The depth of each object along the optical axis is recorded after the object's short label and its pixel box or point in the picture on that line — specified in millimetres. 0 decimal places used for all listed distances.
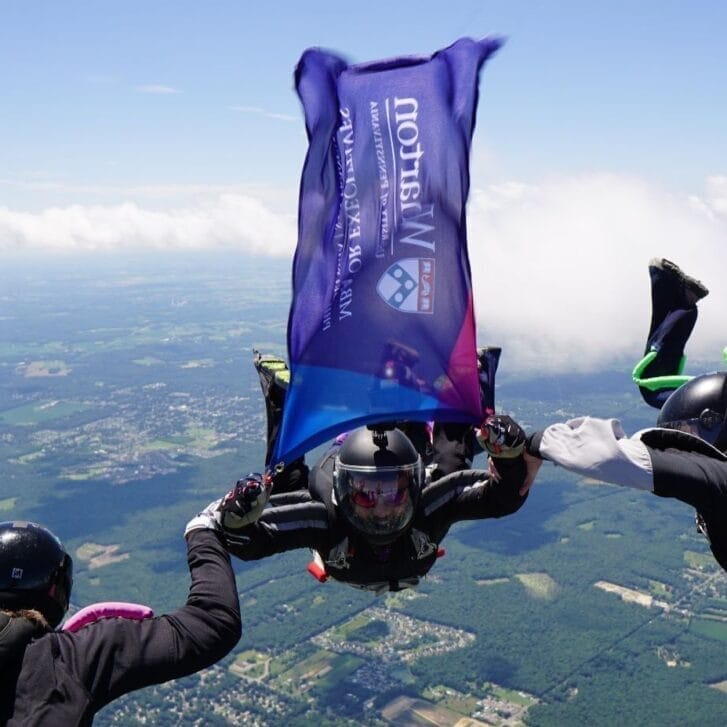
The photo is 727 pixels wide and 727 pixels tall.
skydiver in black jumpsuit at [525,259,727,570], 3395
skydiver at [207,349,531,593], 5320
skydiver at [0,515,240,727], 3014
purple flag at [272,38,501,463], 5281
